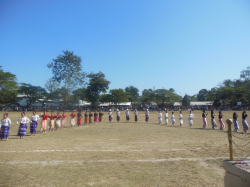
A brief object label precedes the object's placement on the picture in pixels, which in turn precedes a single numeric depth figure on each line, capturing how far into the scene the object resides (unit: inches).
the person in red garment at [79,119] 704.4
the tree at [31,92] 1931.6
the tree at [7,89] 1699.7
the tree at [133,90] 3681.1
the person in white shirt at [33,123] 486.6
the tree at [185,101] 2480.3
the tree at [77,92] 1812.5
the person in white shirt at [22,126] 444.5
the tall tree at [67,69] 1803.6
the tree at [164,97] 2314.2
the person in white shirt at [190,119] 674.3
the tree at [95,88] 2040.7
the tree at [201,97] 3378.4
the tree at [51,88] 1802.4
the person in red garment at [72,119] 690.2
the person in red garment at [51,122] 579.4
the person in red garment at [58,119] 610.1
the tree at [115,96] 2208.4
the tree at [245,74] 2337.2
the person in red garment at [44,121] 532.4
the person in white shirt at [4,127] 414.9
